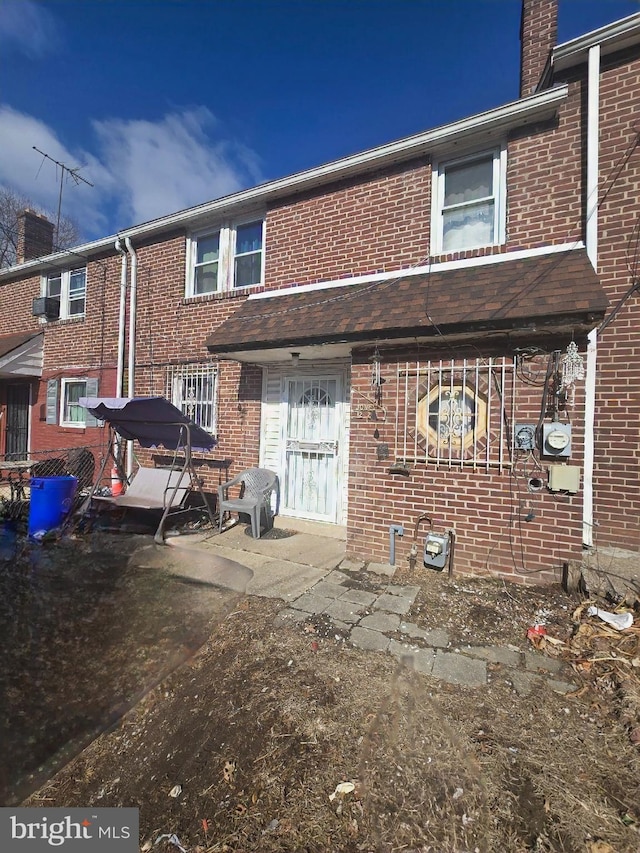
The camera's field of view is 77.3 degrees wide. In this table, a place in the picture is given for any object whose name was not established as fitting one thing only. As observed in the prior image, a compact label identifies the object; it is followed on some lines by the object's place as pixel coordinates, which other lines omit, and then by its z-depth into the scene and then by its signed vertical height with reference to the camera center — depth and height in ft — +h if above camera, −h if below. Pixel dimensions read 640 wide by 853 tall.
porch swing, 20.81 -0.79
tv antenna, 33.09 +21.14
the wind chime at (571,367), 13.74 +2.51
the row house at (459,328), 14.56 +4.18
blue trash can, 21.04 -4.33
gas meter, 15.51 -4.43
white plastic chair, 20.45 -3.60
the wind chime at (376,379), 17.42 +2.37
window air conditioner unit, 33.47 +9.66
